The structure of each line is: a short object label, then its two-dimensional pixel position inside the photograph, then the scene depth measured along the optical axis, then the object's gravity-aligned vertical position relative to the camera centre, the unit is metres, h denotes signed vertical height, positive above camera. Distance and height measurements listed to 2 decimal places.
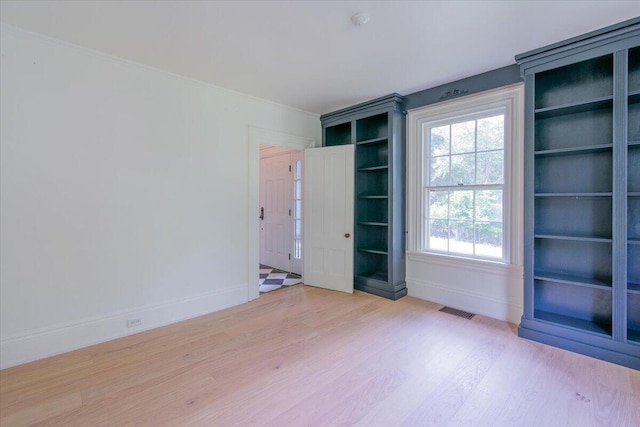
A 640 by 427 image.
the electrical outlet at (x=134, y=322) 2.78 -1.07
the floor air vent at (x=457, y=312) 3.15 -1.15
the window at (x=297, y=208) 4.78 +0.01
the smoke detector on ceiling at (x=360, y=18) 2.07 +1.36
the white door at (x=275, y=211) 5.10 -0.04
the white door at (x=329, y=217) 4.00 -0.12
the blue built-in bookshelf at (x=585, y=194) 2.22 +0.11
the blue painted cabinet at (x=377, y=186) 3.72 +0.30
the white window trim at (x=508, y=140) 2.89 +0.69
